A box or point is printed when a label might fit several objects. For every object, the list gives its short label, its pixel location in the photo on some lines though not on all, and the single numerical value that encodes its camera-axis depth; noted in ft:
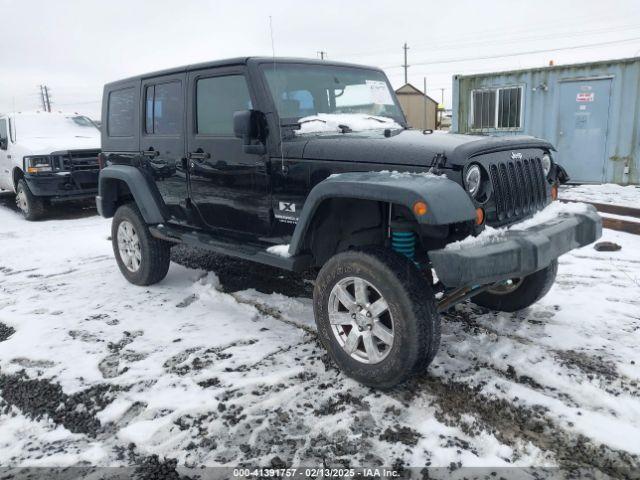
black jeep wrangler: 9.04
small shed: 91.10
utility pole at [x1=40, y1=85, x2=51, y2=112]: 213.32
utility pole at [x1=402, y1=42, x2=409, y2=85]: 173.17
